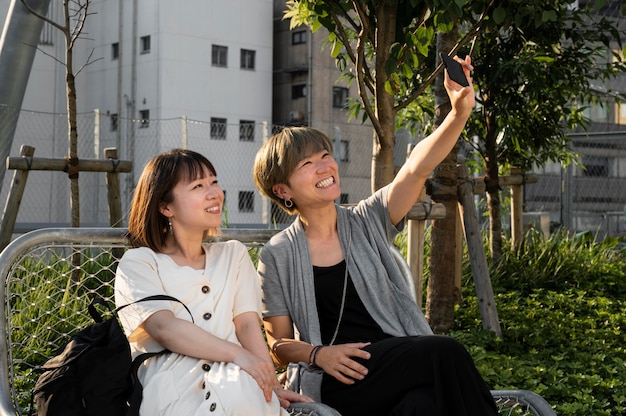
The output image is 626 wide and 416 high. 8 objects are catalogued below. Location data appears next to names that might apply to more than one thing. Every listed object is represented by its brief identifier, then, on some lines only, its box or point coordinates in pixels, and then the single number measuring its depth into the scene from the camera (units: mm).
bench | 2918
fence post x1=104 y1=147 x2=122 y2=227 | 6857
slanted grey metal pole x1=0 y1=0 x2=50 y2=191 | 5773
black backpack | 2611
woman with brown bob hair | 2775
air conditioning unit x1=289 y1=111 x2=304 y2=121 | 31891
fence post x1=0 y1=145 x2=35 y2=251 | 6543
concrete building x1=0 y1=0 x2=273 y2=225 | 26500
